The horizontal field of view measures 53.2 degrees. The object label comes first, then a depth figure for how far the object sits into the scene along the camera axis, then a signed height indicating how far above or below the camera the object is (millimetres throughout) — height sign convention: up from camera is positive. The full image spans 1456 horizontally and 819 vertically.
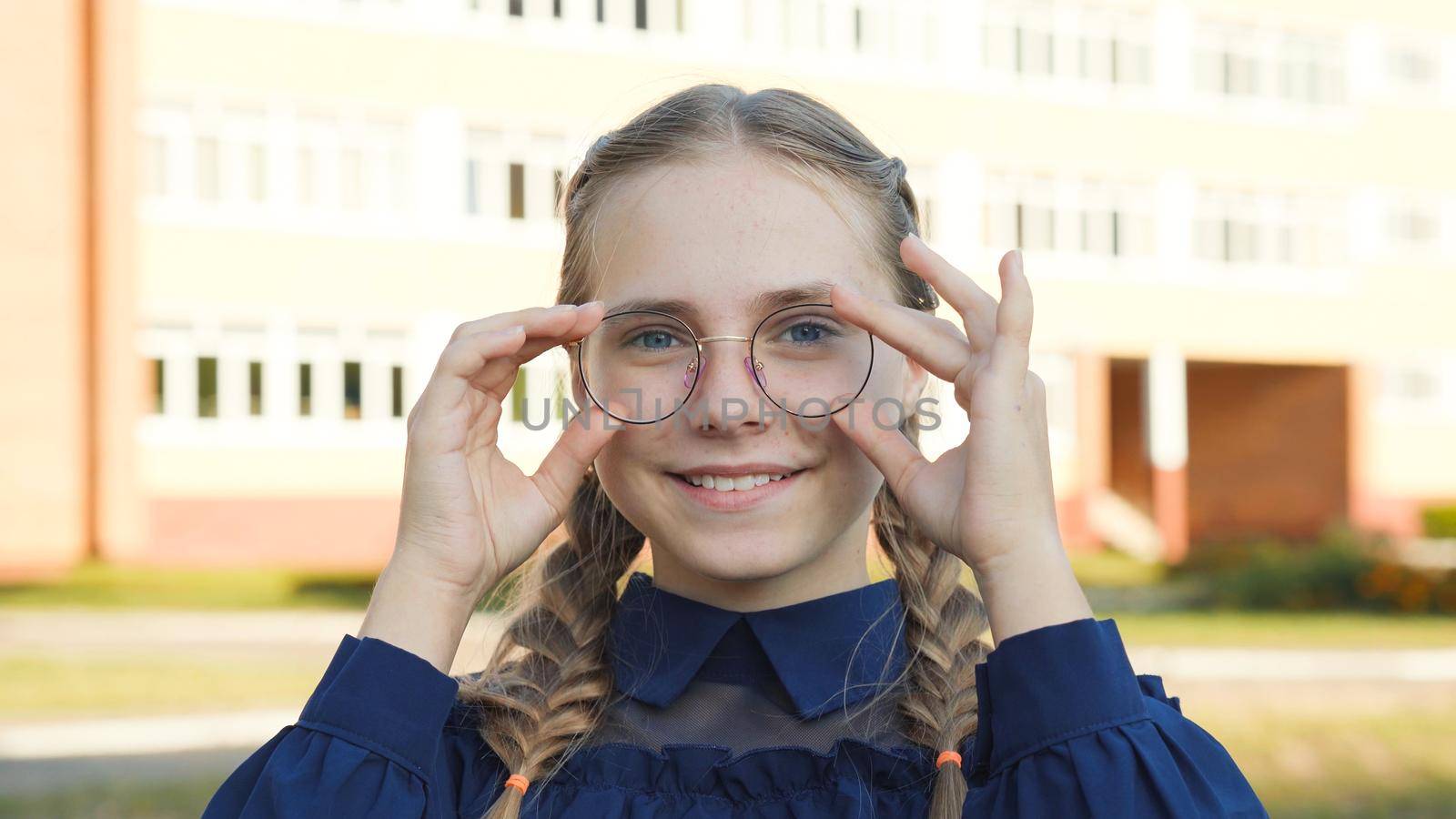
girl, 1922 -197
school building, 17453 +2555
